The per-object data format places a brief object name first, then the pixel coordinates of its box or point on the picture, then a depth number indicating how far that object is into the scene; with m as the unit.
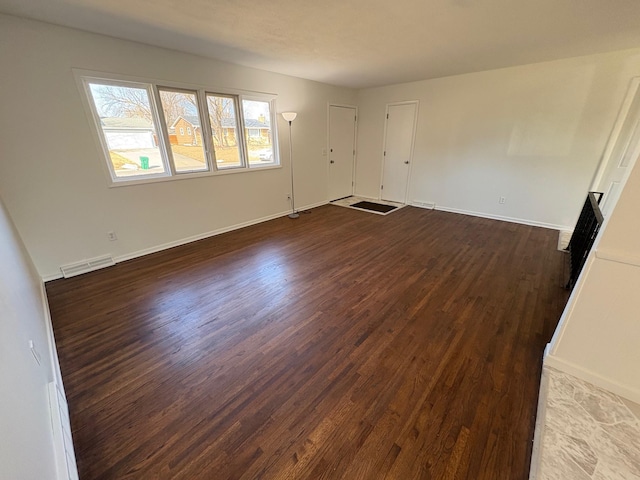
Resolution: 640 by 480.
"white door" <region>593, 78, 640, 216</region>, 3.37
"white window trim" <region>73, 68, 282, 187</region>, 2.75
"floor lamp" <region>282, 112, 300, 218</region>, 4.33
